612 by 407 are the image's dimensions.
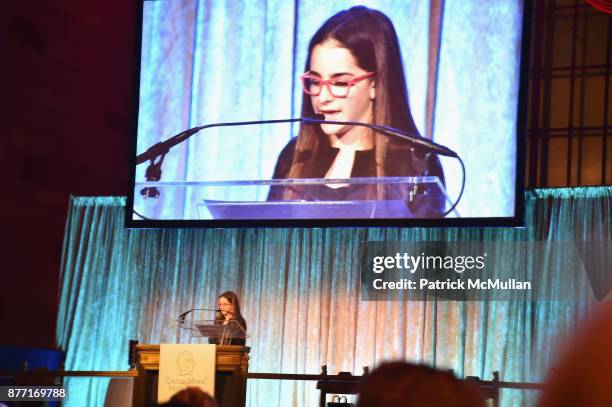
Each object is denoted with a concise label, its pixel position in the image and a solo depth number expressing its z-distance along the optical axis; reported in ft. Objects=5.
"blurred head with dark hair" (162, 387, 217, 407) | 16.05
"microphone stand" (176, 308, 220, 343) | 61.31
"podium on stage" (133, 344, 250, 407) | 38.47
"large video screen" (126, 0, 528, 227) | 52.03
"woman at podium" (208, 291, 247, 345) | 42.11
